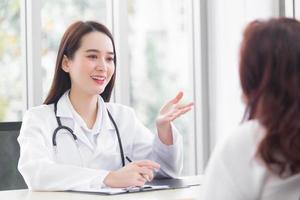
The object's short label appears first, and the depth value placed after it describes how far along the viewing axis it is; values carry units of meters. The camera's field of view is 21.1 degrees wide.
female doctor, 2.29
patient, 1.41
